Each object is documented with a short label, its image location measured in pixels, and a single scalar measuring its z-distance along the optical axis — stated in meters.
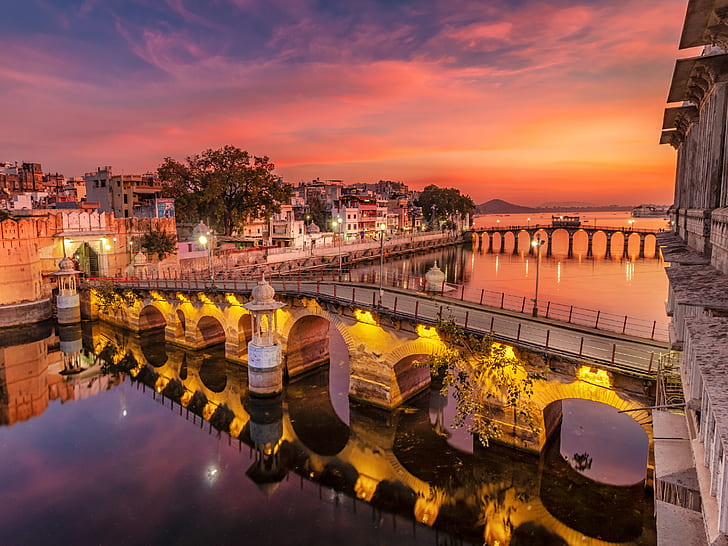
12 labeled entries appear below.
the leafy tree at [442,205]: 107.06
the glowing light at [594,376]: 14.38
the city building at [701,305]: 3.71
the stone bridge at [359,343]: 14.88
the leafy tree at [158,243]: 47.91
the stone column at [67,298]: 36.34
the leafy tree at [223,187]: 54.41
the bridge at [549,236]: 93.06
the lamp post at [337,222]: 74.58
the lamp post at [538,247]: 20.73
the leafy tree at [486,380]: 16.36
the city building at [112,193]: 64.00
